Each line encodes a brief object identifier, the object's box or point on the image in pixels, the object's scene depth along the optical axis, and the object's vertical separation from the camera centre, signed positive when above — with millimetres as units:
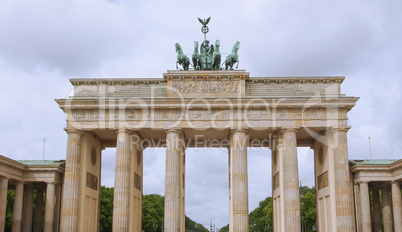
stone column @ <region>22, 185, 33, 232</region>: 43938 +1776
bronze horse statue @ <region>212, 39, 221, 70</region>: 43688 +15296
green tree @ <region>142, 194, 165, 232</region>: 96125 +3392
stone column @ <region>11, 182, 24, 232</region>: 40406 +1874
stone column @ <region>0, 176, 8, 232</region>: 38469 +2655
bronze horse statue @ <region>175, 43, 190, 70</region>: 43531 +15325
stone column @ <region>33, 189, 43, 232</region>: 45812 +1761
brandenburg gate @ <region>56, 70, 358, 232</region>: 39750 +8749
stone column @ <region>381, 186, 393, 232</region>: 42031 +1267
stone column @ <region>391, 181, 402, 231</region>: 39450 +1671
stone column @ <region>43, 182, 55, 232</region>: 40812 +1899
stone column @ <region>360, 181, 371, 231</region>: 40312 +1965
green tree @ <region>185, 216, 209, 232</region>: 187812 +1693
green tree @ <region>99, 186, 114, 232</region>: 78662 +2980
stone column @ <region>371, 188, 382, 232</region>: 44375 +1229
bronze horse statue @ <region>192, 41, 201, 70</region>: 43844 +15412
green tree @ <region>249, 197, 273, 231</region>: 106112 +3357
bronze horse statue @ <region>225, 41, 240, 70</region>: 43500 +15288
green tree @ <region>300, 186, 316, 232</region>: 85062 +3401
